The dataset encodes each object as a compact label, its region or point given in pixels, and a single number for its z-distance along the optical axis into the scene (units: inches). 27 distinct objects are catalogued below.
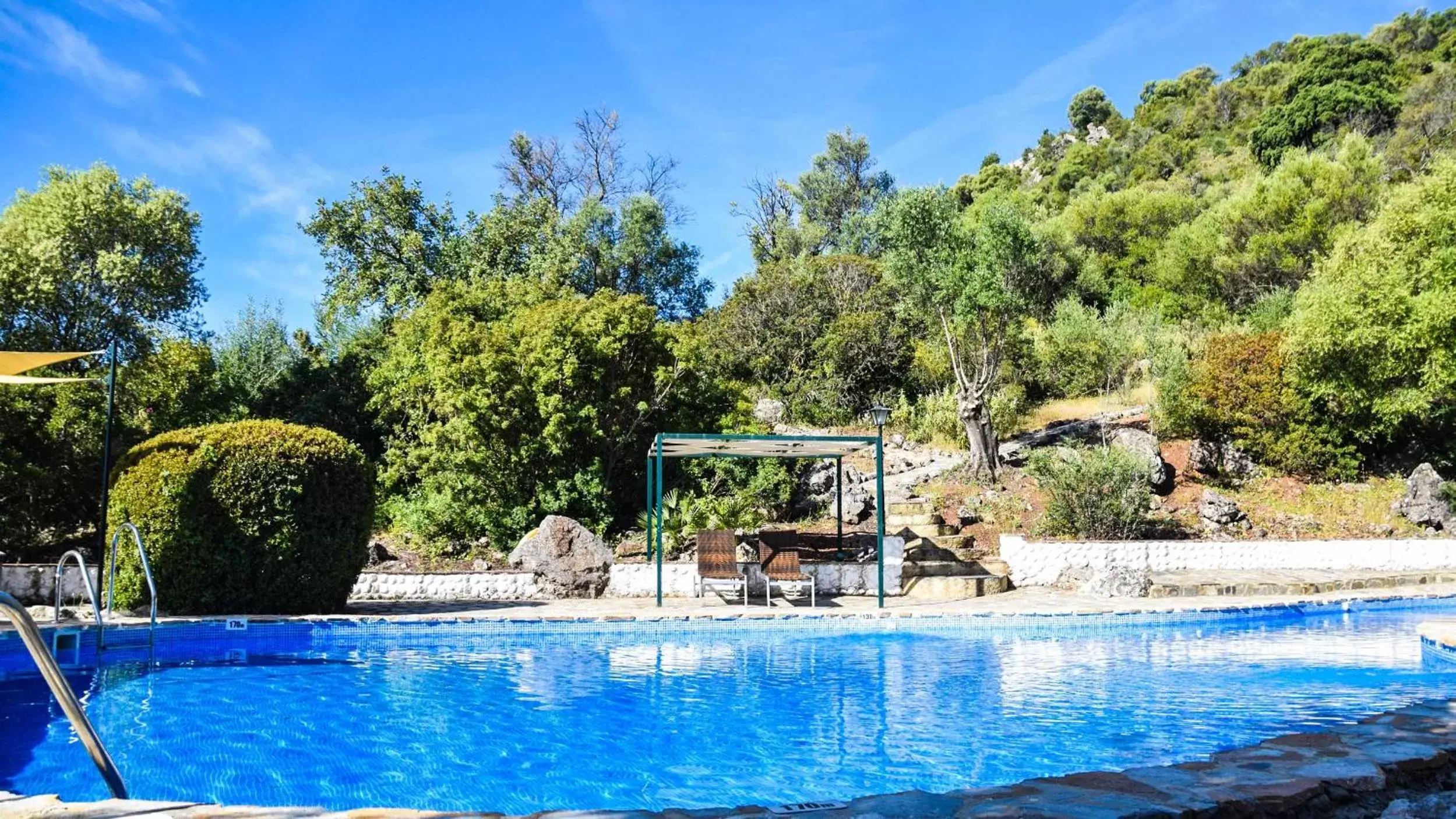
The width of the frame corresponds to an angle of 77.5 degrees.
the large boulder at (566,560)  516.7
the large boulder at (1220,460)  709.9
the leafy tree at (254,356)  794.8
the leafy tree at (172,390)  646.5
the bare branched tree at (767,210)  1537.9
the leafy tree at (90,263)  609.3
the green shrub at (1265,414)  696.4
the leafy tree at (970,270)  727.7
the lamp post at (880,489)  452.8
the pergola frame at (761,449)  459.8
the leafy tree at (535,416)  604.1
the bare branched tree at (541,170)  1339.8
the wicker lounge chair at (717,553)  482.9
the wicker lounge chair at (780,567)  481.1
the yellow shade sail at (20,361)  343.3
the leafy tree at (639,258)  1195.9
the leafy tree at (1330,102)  1657.2
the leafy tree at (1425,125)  1368.1
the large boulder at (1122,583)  500.4
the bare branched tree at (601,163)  1350.9
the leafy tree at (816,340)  1022.4
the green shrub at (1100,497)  584.7
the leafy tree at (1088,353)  979.3
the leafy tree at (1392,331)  643.5
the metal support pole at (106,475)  385.1
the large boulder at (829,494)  666.8
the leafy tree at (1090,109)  2869.1
